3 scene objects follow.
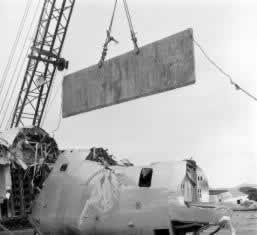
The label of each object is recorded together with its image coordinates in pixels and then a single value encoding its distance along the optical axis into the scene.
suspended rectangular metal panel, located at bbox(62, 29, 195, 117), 14.50
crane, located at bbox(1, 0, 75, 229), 30.00
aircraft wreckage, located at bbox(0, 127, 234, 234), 10.89
